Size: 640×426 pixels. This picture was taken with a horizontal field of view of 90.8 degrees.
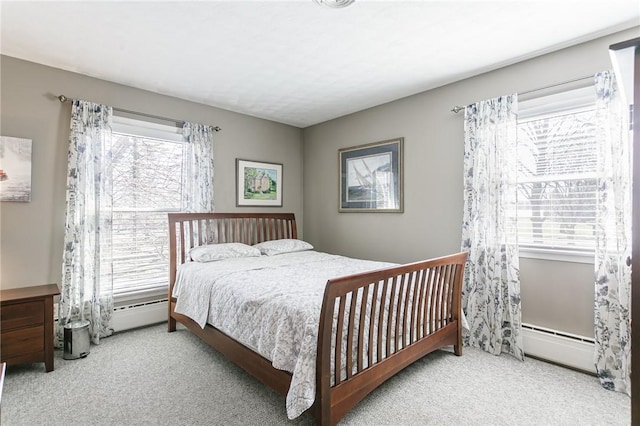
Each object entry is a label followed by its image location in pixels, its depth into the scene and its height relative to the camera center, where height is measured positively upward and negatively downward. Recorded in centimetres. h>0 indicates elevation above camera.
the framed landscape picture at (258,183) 427 +43
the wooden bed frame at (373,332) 170 -82
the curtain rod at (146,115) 293 +109
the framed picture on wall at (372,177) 374 +46
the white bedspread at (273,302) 170 -62
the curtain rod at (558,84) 248 +106
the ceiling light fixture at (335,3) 196 +132
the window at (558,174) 250 +32
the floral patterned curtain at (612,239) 221 -19
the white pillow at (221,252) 334 -42
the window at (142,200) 332 +16
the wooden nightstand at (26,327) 234 -86
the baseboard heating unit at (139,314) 328 -109
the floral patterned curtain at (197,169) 371 +54
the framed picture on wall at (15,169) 266 +39
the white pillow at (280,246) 385 -41
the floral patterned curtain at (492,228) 275 -14
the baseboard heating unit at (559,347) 246 -110
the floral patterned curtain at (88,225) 292 -10
